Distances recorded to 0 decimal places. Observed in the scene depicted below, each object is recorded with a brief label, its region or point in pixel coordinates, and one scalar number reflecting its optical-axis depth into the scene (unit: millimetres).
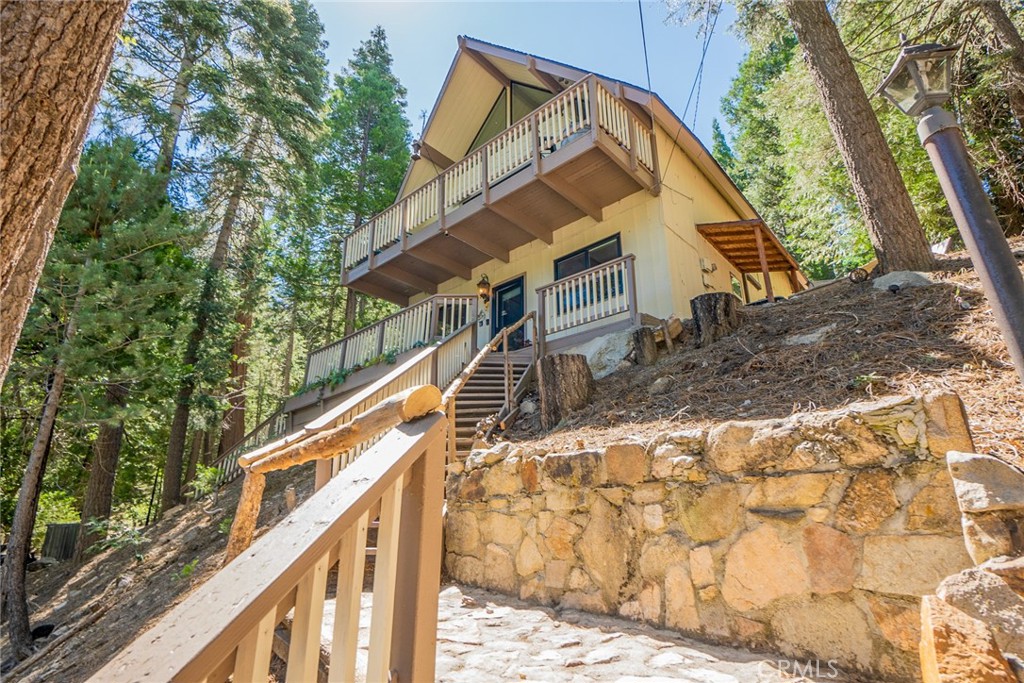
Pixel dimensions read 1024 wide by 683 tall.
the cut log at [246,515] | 3121
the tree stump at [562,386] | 5125
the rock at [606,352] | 6691
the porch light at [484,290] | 10539
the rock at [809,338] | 4579
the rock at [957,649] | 1378
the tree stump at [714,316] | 5707
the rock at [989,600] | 1557
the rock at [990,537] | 1818
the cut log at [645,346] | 6082
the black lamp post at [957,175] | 2504
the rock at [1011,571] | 1682
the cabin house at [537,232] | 7797
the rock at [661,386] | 4790
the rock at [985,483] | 1844
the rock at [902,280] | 5027
